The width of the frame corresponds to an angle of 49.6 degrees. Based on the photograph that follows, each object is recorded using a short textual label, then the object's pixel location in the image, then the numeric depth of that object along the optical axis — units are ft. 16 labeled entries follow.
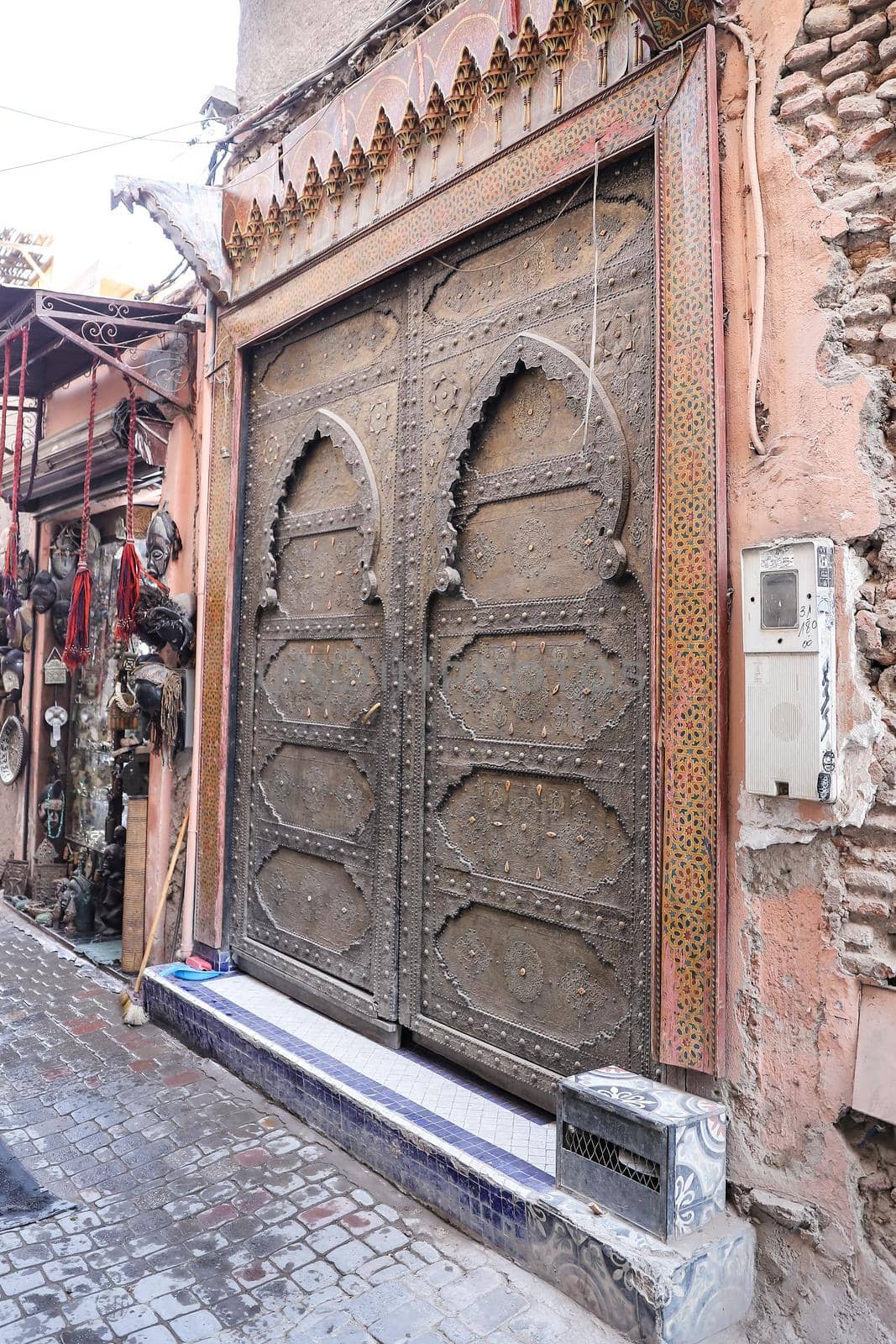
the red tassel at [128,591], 17.49
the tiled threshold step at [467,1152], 7.98
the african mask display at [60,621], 25.44
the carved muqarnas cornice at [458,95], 10.25
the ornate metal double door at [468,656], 10.35
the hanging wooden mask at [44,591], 25.41
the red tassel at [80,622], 18.58
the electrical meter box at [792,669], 7.88
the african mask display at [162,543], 18.21
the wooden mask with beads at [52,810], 25.44
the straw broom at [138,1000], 16.06
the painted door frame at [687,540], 8.73
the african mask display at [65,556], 25.64
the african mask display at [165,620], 17.16
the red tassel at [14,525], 19.42
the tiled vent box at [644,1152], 8.07
